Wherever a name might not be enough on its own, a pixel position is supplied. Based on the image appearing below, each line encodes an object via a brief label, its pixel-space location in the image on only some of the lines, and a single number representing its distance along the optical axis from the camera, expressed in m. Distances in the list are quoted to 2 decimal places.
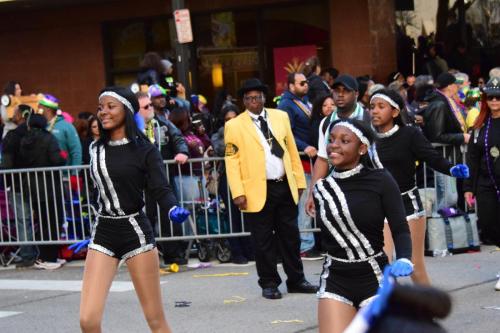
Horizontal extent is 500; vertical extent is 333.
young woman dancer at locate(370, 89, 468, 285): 7.78
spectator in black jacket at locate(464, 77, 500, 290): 9.12
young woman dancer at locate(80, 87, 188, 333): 6.41
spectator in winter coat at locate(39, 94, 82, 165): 12.59
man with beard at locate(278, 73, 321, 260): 11.61
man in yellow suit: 9.35
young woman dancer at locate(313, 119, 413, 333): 5.53
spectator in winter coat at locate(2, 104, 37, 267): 12.41
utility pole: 13.10
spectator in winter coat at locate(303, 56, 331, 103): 12.62
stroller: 11.77
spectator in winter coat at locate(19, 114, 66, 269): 12.23
